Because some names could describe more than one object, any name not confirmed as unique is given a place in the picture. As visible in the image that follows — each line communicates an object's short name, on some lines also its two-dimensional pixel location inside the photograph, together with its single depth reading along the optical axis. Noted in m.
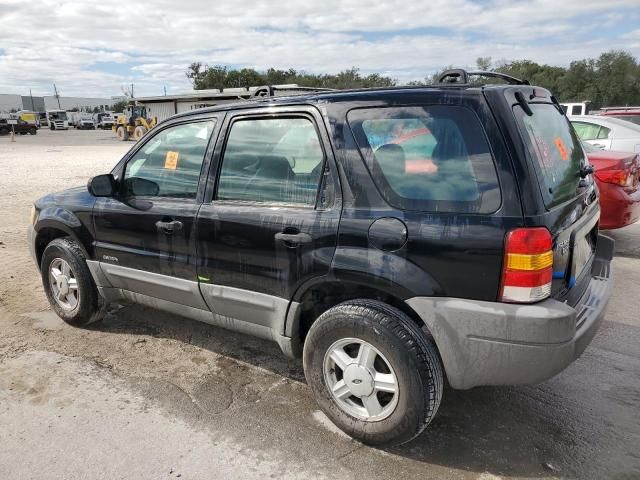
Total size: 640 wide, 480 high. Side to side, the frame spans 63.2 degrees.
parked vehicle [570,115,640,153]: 8.41
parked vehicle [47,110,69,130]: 61.91
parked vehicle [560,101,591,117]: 16.99
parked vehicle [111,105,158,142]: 36.94
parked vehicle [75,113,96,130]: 62.16
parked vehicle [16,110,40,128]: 47.38
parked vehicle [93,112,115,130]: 61.91
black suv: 2.31
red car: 5.70
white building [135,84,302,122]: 36.79
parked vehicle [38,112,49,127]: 75.00
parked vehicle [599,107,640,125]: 11.17
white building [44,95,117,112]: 120.75
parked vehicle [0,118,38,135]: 45.47
